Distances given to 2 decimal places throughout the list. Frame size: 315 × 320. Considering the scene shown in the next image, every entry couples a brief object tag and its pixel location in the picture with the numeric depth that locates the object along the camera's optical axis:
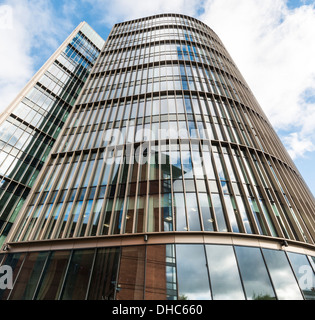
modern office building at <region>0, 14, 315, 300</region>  10.90
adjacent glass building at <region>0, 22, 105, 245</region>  24.08
